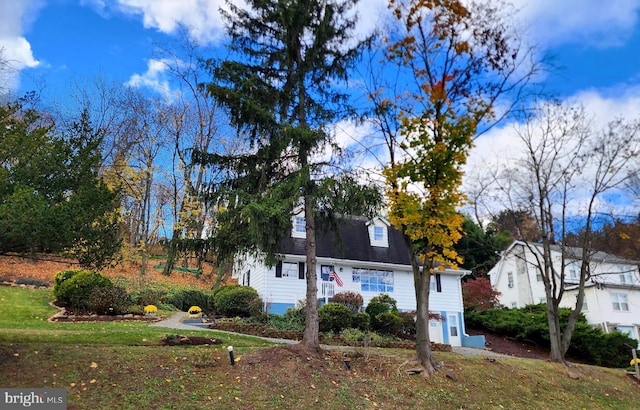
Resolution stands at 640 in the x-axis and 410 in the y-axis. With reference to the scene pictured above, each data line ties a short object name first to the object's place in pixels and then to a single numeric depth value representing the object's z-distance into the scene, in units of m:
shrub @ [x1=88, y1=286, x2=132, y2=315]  16.30
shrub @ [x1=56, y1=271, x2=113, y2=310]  16.91
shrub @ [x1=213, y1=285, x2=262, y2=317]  19.86
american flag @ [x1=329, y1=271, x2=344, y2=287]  19.01
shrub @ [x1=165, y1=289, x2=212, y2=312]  21.72
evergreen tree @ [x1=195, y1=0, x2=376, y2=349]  10.98
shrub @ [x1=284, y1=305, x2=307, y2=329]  18.70
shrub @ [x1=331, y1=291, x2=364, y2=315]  20.88
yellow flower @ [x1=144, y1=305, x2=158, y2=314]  17.64
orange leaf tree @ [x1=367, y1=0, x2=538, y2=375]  10.61
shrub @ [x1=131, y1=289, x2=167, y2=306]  18.93
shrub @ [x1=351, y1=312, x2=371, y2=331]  18.25
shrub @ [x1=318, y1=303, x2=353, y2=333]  17.62
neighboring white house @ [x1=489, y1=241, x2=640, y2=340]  28.44
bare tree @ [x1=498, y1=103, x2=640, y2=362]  15.20
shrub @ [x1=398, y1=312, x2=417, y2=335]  19.99
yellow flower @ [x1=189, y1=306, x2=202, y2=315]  19.48
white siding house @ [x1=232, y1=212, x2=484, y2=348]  21.28
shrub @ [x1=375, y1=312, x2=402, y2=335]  19.03
